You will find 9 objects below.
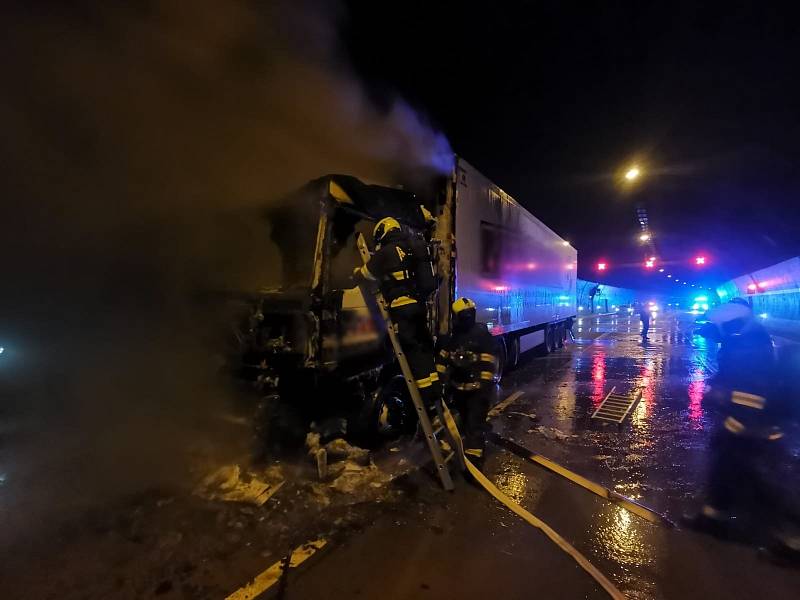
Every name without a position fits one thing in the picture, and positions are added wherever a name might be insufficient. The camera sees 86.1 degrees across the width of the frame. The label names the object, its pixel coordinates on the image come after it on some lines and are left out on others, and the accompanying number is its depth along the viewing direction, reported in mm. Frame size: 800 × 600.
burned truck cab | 3807
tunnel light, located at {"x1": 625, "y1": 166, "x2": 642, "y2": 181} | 12617
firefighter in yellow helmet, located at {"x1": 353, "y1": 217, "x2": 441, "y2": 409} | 3654
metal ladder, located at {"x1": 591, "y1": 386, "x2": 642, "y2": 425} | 5828
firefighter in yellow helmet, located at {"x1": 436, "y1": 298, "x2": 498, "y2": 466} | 4133
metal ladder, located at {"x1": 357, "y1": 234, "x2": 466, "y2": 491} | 3580
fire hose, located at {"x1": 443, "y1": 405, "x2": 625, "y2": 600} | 2383
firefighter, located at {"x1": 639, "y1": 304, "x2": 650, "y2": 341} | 16448
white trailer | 5430
